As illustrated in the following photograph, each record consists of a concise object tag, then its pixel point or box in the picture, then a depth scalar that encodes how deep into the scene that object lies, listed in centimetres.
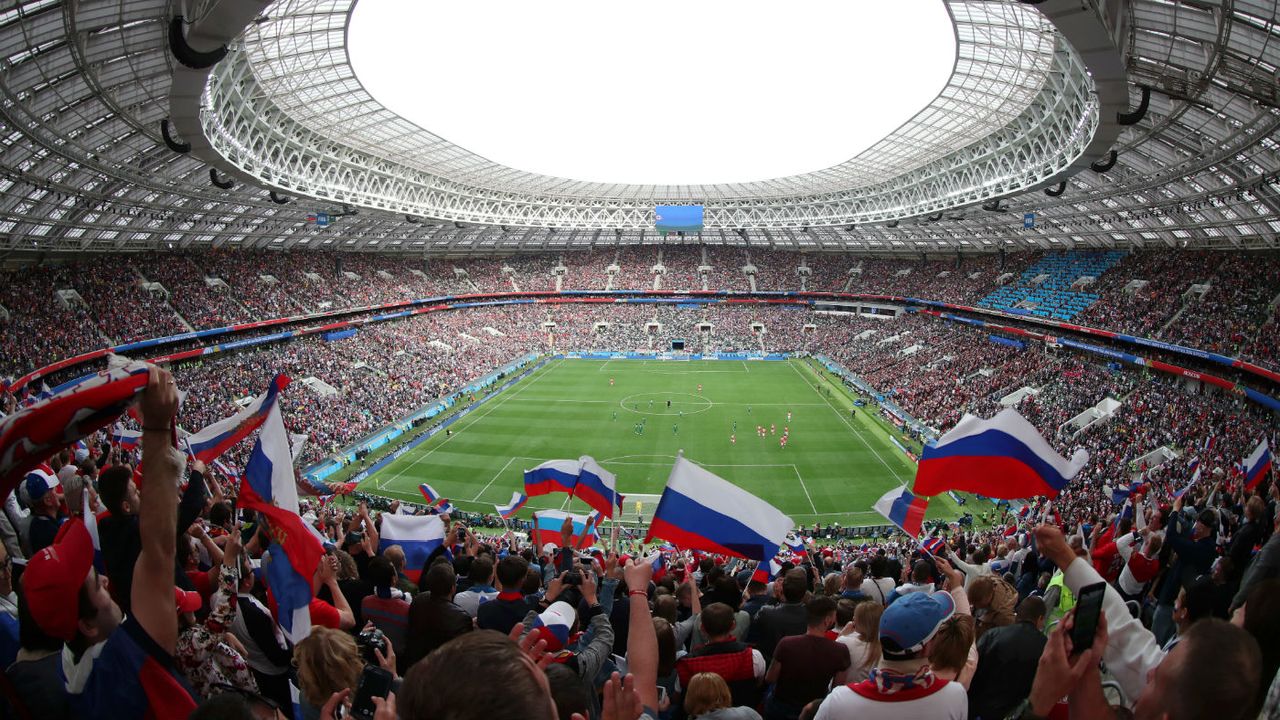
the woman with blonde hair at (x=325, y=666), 364
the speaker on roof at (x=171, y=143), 2082
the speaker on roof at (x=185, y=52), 1385
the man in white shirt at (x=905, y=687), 354
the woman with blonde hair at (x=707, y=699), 386
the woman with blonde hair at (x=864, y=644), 534
